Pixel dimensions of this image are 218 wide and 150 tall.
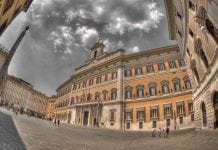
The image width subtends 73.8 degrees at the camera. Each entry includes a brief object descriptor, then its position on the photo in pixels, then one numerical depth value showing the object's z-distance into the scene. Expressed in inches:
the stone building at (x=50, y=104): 2671.9
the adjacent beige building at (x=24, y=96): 2011.3
